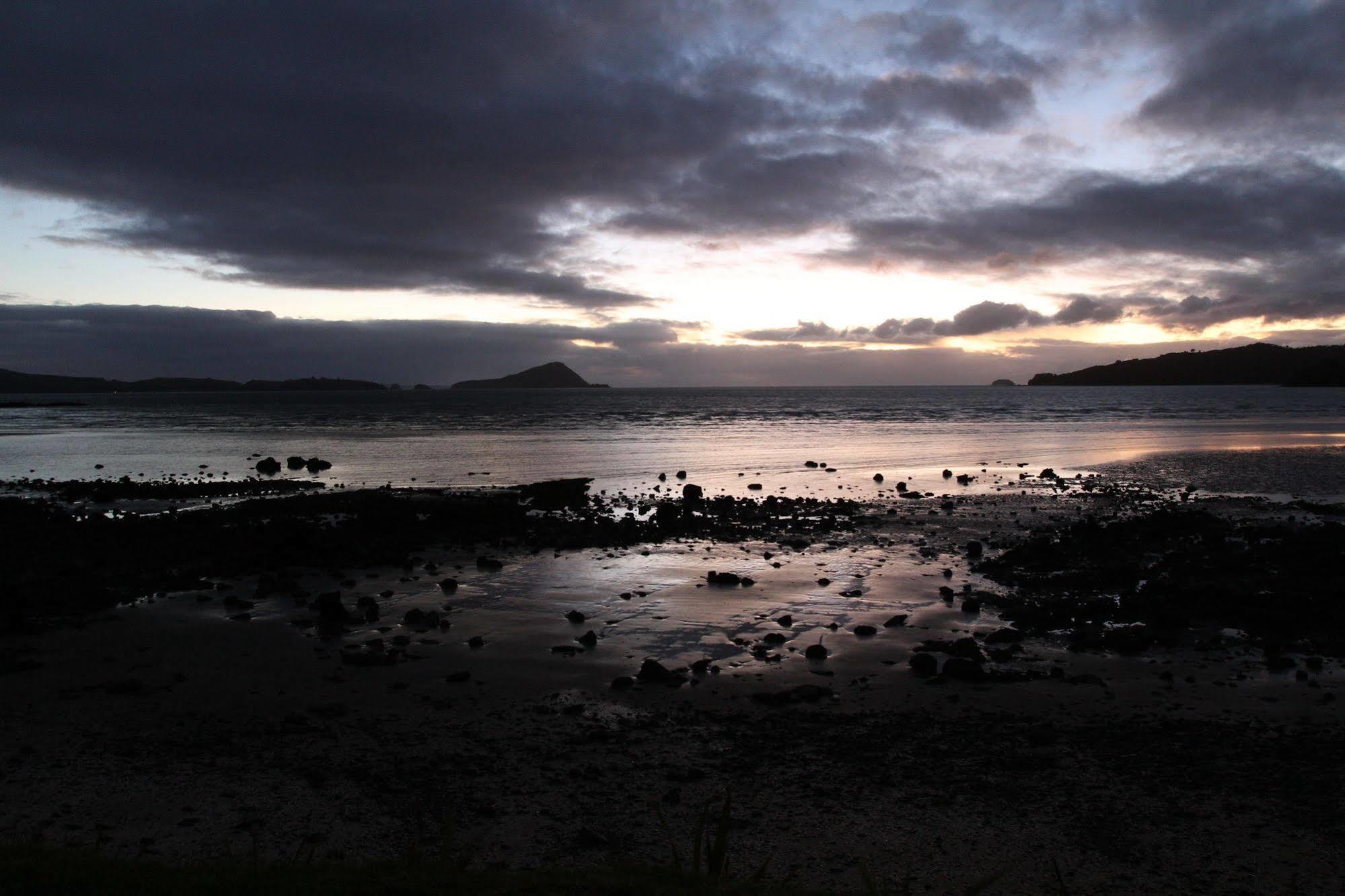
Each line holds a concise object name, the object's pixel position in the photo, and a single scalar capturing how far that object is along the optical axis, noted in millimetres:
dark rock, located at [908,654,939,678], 12008
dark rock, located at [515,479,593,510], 30203
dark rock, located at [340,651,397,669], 12547
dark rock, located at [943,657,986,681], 11758
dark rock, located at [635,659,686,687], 11742
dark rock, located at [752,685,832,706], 11016
